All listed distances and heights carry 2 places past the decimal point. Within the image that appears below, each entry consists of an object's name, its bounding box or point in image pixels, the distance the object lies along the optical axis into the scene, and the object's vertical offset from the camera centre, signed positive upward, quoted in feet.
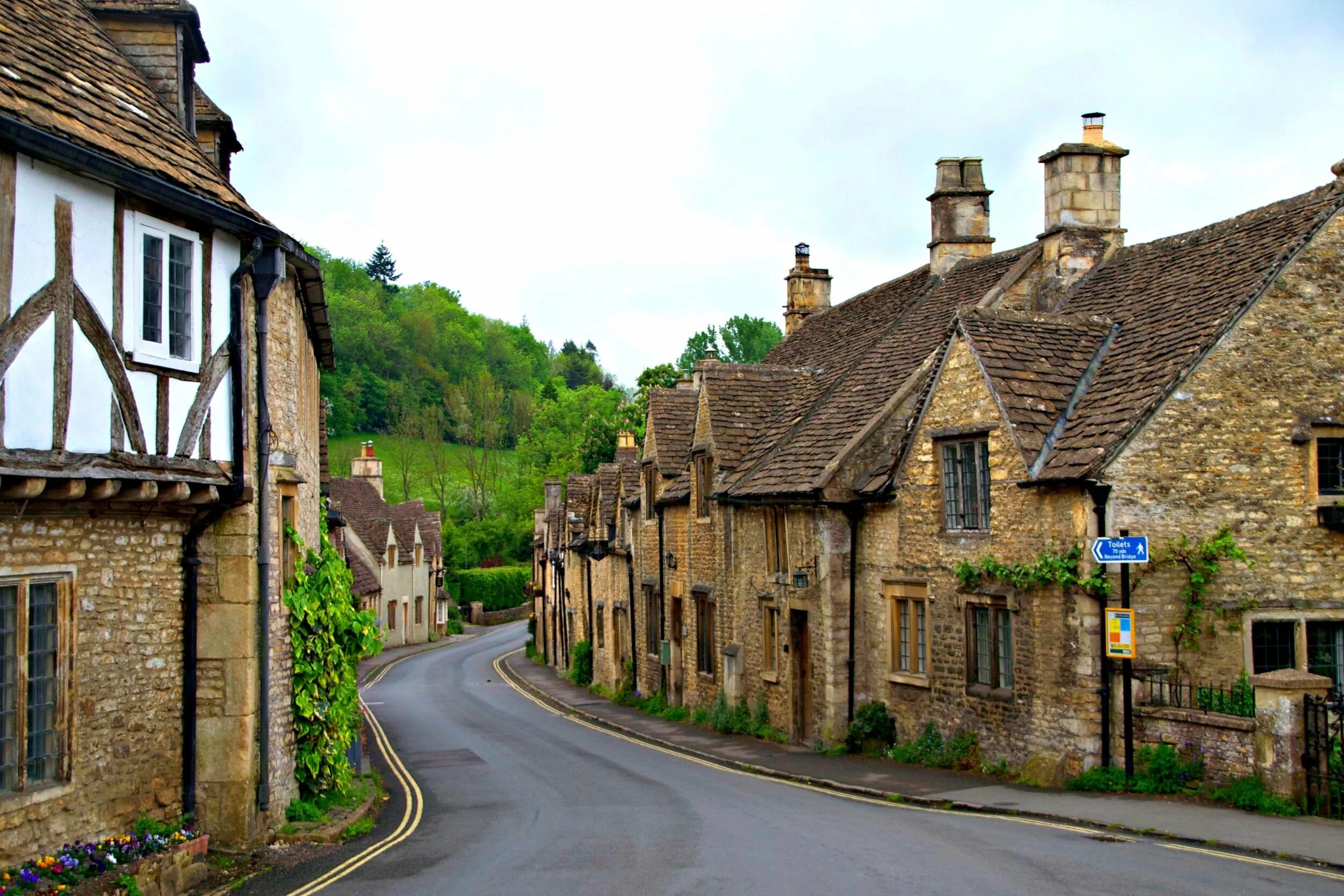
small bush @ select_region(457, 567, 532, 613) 260.62 -15.65
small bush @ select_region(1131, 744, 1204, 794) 45.65 -10.47
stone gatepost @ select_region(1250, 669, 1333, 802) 40.91 -7.78
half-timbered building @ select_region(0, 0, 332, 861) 32.58 +2.23
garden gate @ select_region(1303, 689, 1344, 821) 40.47 -8.89
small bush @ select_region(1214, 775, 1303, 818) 41.04 -10.57
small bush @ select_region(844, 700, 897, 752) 64.80 -12.00
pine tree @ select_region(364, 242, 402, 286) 454.81 +96.98
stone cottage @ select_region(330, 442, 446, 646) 192.85 -6.85
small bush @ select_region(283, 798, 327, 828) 44.78 -11.26
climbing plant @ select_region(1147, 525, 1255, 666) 49.73 -2.63
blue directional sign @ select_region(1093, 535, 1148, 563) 46.75 -1.76
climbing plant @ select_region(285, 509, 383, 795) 46.93 -5.90
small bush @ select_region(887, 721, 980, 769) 57.57 -12.28
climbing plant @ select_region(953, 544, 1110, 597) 49.32 -2.90
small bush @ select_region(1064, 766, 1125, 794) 48.08 -11.35
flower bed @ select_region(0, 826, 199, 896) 31.27 -9.70
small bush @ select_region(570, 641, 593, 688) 134.41 -17.24
